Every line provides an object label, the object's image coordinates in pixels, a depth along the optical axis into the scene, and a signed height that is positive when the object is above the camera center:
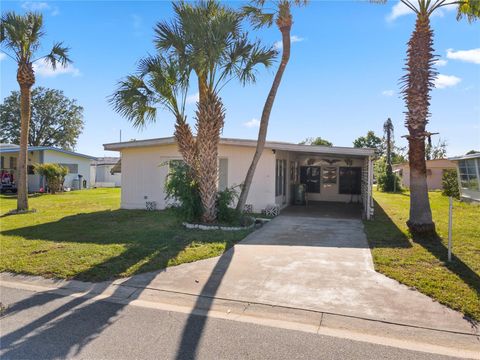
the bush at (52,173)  24.09 +0.63
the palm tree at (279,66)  10.65 +3.59
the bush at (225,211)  10.44 -0.77
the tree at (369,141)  64.19 +8.43
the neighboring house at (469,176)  17.29 +0.63
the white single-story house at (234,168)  12.93 +0.67
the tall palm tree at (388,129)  37.62 +6.21
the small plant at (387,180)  29.84 +0.54
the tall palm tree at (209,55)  8.67 +3.34
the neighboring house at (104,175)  37.45 +0.87
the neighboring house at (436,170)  30.95 +1.57
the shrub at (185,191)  10.17 -0.20
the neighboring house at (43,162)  25.95 +1.61
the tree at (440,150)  52.75 +5.55
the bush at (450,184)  21.73 +0.23
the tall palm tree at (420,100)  8.54 +2.10
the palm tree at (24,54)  12.86 +4.96
